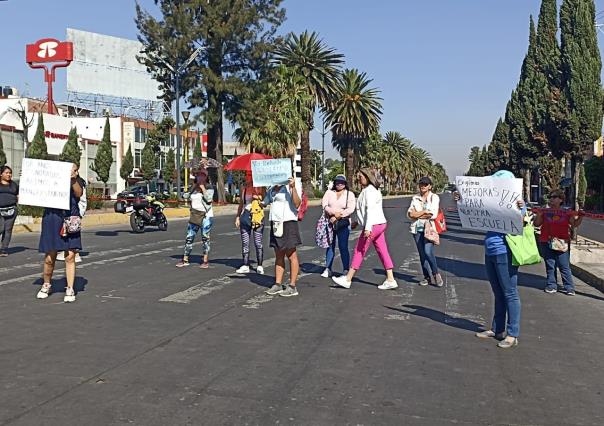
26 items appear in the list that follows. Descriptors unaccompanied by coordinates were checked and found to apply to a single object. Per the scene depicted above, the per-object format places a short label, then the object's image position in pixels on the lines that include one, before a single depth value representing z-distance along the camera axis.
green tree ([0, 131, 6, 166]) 41.85
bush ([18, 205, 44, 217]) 24.09
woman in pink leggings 9.42
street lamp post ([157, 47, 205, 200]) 36.94
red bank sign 58.66
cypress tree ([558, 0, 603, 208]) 22.31
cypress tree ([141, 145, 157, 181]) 71.81
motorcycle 20.67
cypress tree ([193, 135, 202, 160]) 84.84
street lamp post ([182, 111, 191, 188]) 40.25
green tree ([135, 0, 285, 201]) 41.59
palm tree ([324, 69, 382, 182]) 66.94
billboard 67.31
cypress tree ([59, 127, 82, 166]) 52.78
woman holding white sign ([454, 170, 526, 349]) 6.32
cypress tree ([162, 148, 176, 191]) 77.62
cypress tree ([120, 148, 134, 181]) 69.19
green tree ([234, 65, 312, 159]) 44.87
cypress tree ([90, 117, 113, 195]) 62.22
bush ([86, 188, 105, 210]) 32.19
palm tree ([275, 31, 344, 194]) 56.72
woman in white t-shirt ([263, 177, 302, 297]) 8.83
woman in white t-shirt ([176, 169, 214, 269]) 11.74
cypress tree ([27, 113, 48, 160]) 43.06
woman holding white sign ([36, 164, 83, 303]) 8.06
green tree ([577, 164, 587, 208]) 38.16
